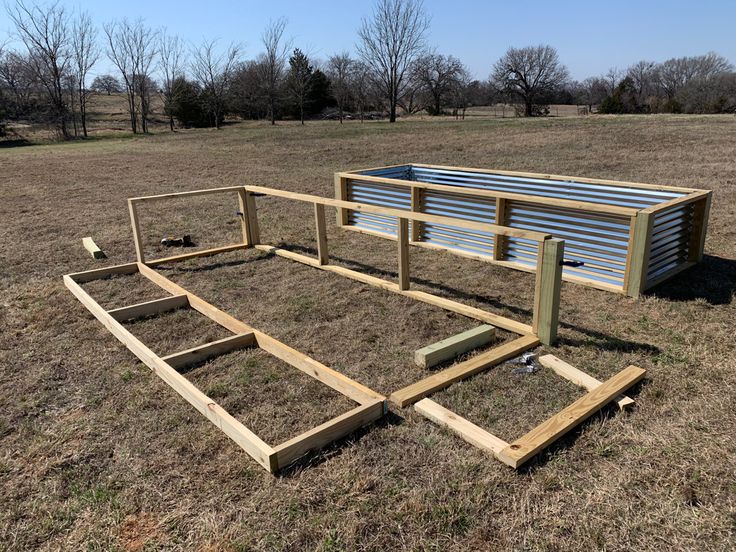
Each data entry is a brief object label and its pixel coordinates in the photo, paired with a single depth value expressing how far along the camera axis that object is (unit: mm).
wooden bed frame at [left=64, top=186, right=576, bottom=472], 2936
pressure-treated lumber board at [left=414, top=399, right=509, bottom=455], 2832
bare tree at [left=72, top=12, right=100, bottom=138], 34469
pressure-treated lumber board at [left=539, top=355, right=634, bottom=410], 3234
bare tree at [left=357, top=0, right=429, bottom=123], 38438
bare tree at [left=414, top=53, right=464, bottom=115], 44656
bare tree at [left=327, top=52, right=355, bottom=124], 41906
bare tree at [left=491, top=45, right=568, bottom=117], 45938
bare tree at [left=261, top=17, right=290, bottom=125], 37375
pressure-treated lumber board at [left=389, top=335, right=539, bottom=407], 3348
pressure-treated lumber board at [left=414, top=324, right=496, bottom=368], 3783
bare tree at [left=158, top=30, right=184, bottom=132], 37594
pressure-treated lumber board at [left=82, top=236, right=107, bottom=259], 7062
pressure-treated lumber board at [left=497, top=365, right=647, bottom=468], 2721
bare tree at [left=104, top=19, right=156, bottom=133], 35219
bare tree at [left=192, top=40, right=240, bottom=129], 36406
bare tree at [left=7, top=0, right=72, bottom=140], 32875
